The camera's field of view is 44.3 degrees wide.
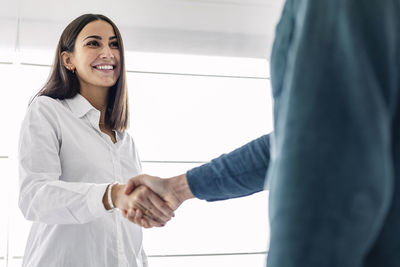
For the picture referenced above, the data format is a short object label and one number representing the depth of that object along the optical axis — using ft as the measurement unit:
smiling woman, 5.49
